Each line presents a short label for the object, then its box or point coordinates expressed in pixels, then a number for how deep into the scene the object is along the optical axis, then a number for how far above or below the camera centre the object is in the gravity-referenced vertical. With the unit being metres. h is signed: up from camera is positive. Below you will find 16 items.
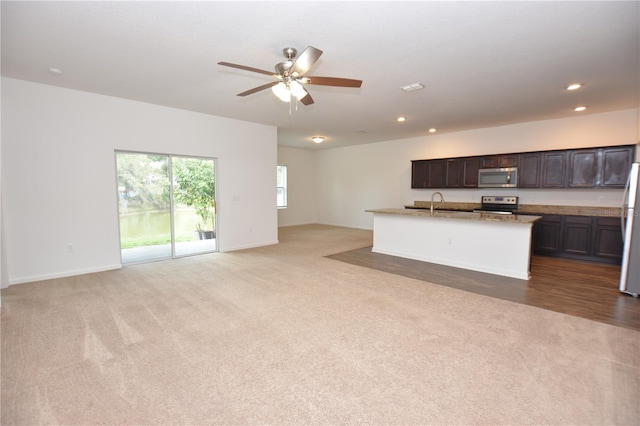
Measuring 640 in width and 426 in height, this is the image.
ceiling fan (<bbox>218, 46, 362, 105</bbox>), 2.61 +1.13
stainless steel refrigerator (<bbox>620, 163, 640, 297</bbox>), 3.64 -0.58
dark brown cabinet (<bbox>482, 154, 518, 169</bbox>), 6.14 +0.75
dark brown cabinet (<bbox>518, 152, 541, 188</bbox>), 5.88 +0.52
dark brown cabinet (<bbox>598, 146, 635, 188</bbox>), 5.01 +0.54
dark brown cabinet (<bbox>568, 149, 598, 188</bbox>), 5.29 +0.51
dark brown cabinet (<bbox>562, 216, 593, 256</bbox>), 5.24 -0.72
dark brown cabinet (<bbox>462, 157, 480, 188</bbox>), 6.66 +0.55
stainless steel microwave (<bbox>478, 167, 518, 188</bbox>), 6.14 +0.38
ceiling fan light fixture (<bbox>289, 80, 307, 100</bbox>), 2.93 +1.07
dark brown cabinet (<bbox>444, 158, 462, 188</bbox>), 6.93 +0.52
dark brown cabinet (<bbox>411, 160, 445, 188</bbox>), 7.28 +0.54
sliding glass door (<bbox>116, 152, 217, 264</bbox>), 5.04 -0.26
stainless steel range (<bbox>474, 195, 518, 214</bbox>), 6.27 -0.20
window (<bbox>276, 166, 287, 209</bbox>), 9.85 +0.20
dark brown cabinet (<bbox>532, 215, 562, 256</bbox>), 5.55 -0.77
